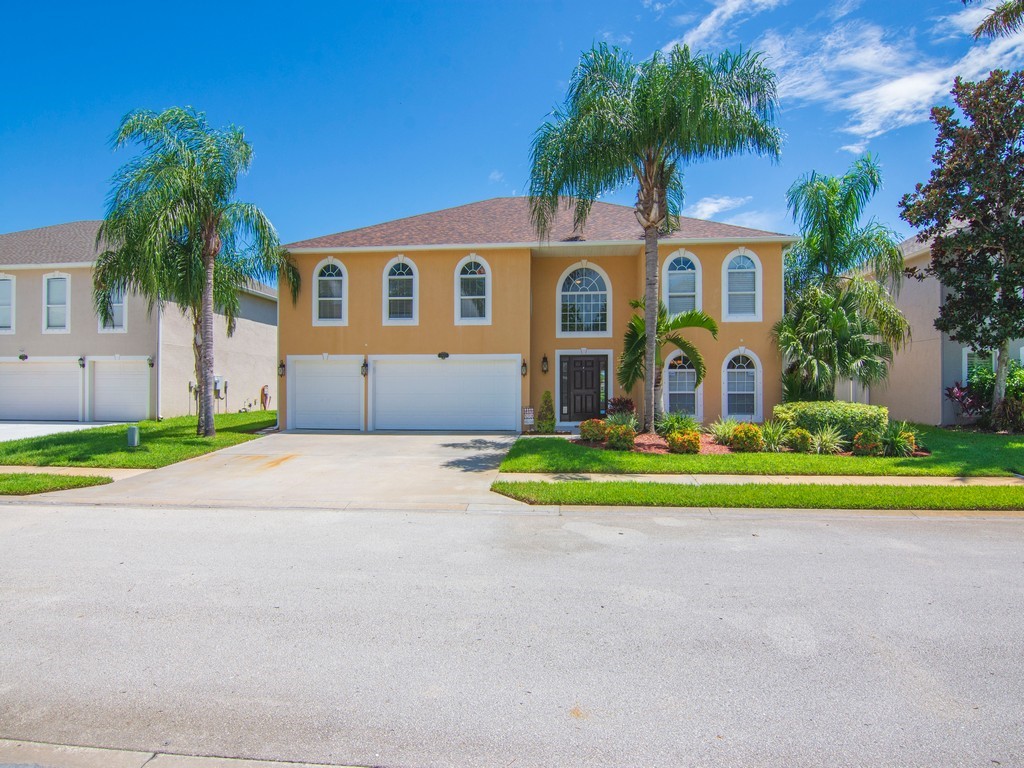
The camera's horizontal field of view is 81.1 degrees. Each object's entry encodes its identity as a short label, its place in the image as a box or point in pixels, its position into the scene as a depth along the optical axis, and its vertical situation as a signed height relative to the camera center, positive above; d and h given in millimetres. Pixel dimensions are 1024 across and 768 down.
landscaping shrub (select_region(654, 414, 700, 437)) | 13305 -922
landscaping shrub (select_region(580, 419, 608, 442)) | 13594 -1069
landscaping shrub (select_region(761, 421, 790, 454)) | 12945 -1139
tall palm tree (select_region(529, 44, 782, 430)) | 12117 +5294
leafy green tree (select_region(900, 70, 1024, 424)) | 13945 +4190
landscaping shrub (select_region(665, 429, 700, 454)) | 12383 -1228
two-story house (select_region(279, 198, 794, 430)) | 16984 +1801
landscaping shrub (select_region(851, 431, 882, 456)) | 12258 -1221
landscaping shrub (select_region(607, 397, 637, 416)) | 16312 -603
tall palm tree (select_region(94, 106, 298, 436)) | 13664 +3900
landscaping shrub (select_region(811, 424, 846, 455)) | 12617 -1223
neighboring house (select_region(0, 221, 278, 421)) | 20453 +1178
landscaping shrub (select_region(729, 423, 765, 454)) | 12844 -1215
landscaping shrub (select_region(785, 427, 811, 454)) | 12723 -1203
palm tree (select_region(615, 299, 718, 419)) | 14469 +932
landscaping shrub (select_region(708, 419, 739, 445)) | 13436 -1080
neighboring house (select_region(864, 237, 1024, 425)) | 16828 +702
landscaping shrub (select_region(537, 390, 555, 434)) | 16953 -932
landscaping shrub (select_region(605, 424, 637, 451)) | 12773 -1154
